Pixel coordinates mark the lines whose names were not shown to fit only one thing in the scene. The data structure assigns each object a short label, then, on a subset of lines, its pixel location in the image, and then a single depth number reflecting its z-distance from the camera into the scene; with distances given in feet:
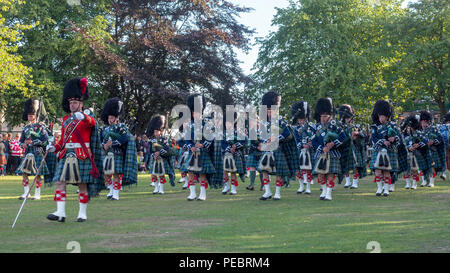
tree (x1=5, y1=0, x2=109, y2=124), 101.30
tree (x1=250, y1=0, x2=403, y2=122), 128.26
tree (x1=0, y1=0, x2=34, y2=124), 85.87
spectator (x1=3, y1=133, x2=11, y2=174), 90.02
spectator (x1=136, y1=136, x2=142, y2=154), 98.07
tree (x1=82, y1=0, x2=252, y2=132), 107.86
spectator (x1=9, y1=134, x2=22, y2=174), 91.91
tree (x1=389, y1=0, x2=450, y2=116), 127.34
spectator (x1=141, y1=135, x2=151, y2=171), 90.46
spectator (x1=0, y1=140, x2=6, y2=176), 87.35
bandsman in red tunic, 30.99
